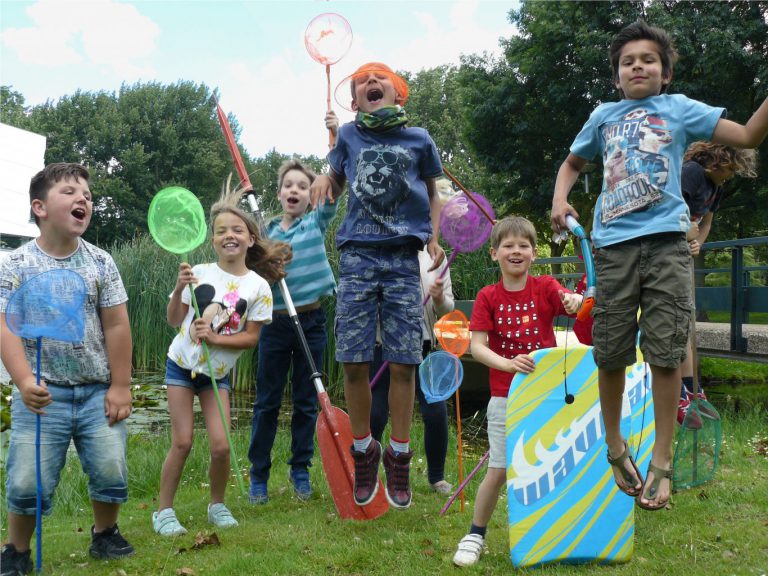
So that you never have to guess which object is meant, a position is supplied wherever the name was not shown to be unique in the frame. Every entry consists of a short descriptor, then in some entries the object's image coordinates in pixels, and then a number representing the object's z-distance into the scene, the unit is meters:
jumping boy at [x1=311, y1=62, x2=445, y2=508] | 3.54
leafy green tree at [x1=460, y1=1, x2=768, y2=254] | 14.73
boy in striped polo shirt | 4.39
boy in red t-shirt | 3.22
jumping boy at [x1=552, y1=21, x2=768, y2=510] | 2.62
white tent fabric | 14.89
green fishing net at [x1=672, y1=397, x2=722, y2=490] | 4.09
